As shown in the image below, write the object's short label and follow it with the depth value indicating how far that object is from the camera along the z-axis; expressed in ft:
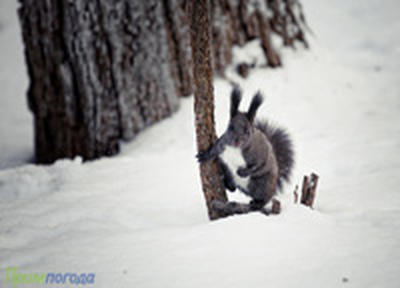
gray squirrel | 35.63
